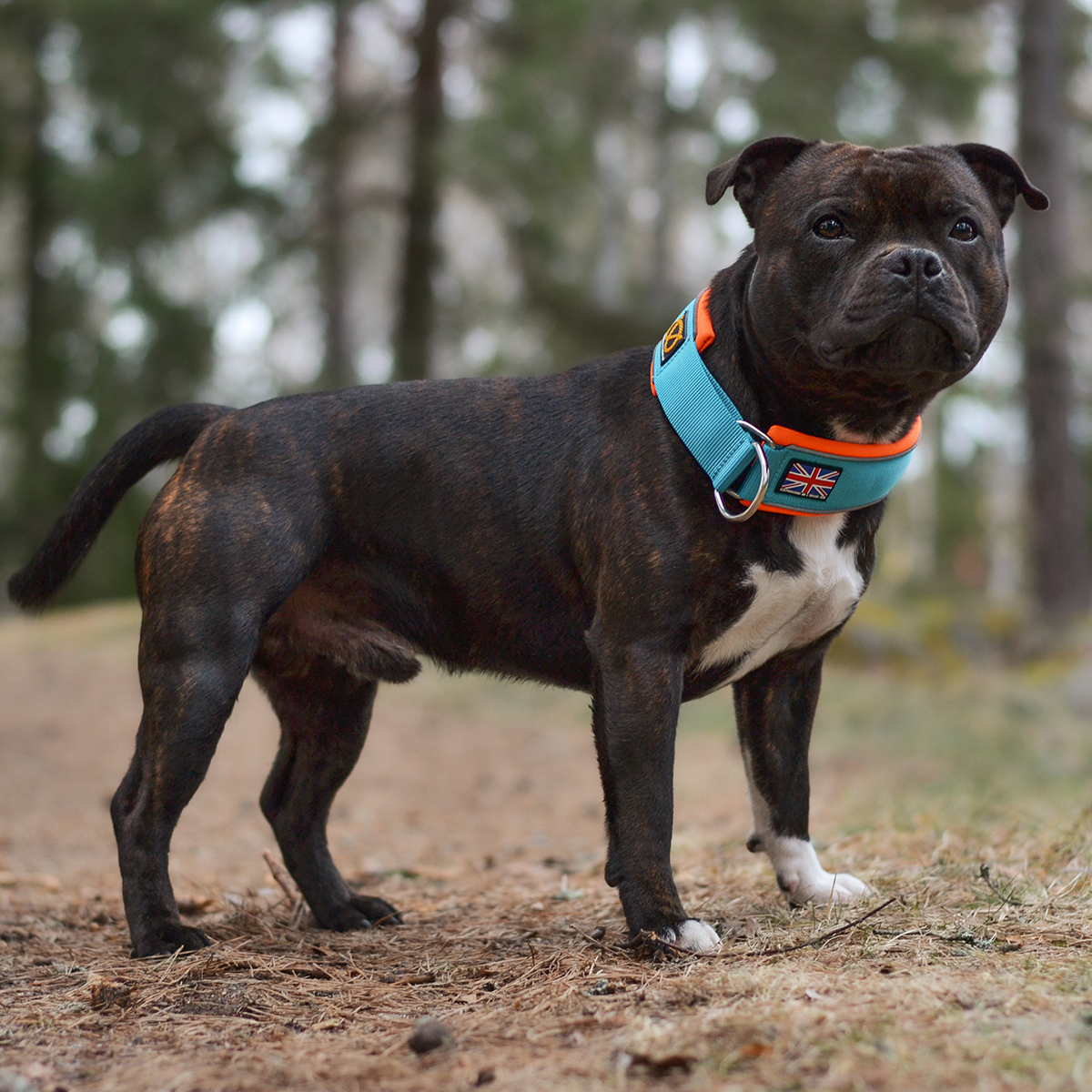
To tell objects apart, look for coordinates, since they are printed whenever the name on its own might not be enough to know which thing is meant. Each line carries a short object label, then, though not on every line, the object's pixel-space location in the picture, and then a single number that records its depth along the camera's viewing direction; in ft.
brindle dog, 10.27
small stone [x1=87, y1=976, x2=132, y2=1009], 9.58
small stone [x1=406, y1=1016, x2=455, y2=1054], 7.98
